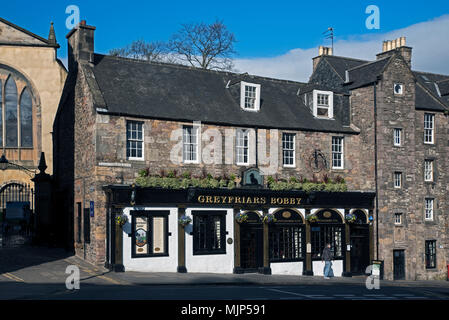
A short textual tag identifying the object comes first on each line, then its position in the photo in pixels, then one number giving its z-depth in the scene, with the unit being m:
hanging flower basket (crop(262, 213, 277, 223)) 27.61
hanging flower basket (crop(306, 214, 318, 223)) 28.78
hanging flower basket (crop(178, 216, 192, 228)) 25.28
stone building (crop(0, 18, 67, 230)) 42.16
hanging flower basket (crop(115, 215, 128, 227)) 23.80
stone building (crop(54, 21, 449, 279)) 25.27
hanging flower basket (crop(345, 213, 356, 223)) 29.73
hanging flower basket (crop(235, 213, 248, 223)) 26.81
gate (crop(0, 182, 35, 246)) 33.35
